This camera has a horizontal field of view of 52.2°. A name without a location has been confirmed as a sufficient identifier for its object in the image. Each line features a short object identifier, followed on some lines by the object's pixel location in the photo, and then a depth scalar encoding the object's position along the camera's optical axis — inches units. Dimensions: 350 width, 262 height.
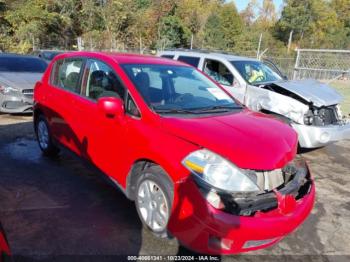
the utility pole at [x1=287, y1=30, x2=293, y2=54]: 2086.9
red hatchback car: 112.5
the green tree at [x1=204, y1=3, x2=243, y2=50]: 1700.3
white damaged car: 233.9
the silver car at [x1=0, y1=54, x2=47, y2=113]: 318.0
